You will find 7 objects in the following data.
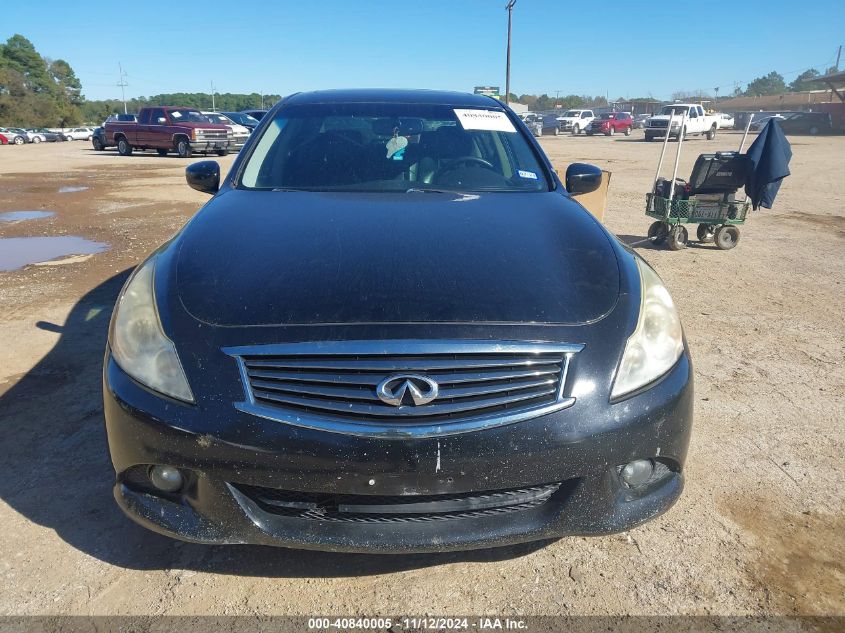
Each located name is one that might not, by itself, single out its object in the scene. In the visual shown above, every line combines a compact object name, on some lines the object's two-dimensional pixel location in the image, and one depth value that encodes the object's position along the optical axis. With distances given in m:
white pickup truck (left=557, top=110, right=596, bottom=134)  43.47
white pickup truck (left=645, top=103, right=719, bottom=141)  32.66
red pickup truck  22.05
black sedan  1.73
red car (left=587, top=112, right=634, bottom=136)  41.44
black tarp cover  6.65
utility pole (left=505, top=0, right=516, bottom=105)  39.98
